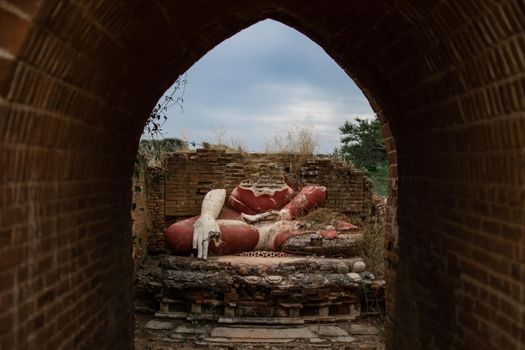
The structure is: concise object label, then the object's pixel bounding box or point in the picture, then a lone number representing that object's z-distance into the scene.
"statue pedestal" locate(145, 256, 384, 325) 8.66
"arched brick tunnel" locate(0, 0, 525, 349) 2.44
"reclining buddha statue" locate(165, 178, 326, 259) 9.91
